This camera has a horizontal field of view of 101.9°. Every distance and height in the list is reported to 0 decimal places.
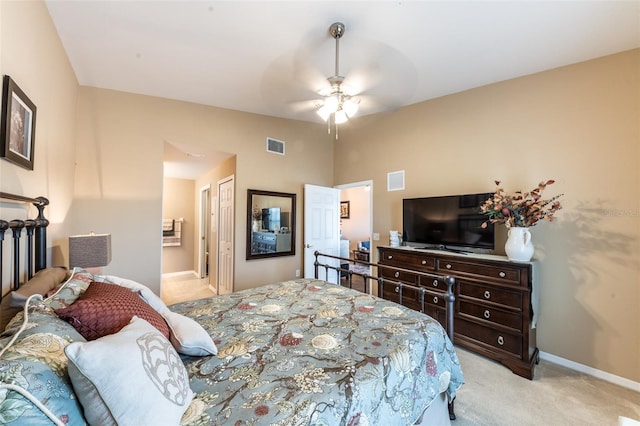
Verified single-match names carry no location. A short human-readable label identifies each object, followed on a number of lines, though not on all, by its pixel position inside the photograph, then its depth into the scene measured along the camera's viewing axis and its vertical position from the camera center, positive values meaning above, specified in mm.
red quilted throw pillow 993 -396
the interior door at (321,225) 4613 -165
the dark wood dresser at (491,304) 2443 -910
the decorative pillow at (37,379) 590 -415
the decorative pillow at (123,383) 723 -492
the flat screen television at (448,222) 2992 -84
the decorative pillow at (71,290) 1149 -367
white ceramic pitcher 2520 -289
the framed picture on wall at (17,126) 1372 +528
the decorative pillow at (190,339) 1222 -590
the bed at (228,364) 724 -685
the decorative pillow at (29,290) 1188 -382
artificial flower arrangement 2506 +74
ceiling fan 2406 +1063
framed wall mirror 4137 -137
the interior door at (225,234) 4199 -322
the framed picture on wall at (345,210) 8920 +196
